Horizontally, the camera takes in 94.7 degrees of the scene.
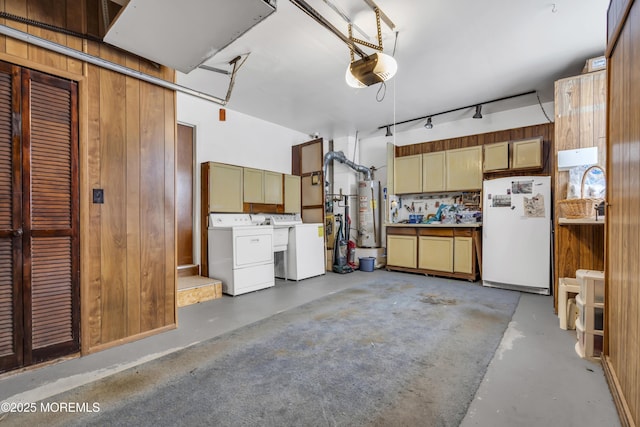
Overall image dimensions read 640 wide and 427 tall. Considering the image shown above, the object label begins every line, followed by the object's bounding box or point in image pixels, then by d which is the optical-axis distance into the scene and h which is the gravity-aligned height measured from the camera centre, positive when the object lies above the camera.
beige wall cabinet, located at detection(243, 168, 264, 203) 4.84 +0.47
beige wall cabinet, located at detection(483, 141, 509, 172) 4.64 +0.90
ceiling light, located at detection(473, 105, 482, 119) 4.76 +1.62
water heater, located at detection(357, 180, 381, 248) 6.02 -0.02
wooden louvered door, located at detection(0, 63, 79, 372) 1.91 -0.03
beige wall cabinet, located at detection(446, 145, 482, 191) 4.91 +0.76
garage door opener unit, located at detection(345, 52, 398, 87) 2.74 +1.38
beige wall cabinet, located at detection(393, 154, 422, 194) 5.52 +0.75
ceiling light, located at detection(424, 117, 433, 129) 5.25 +1.59
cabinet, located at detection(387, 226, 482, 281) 4.68 -0.64
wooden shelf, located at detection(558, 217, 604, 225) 2.48 -0.08
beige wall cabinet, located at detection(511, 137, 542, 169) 4.38 +0.89
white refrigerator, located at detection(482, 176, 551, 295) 3.88 -0.29
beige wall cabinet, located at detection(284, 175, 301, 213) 5.53 +0.38
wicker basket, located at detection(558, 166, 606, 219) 2.64 +0.05
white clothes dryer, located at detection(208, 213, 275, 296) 3.94 -0.59
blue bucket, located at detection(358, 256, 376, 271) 5.54 -0.95
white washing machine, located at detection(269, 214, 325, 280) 4.77 -0.65
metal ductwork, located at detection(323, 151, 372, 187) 6.21 +1.11
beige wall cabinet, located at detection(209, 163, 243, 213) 4.41 +0.40
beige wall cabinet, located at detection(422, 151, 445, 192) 5.27 +0.76
